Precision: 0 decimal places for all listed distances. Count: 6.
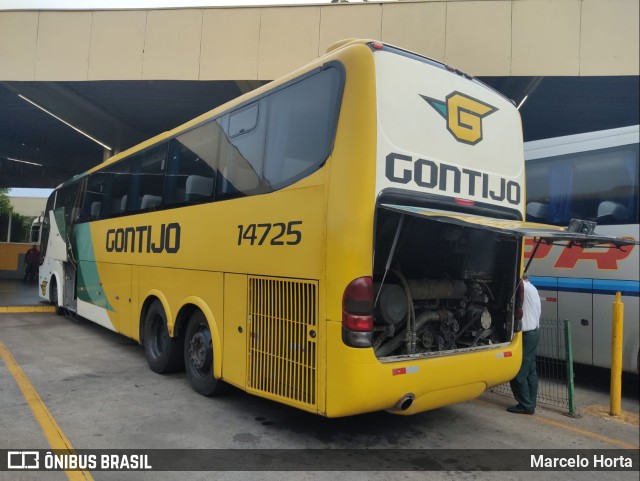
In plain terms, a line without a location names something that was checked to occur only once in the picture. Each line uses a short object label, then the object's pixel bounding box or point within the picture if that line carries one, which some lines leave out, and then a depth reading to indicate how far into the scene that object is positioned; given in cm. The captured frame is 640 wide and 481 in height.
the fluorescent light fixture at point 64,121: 1503
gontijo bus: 384
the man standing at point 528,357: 547
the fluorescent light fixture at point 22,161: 2392
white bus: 615
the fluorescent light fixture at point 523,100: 1313
